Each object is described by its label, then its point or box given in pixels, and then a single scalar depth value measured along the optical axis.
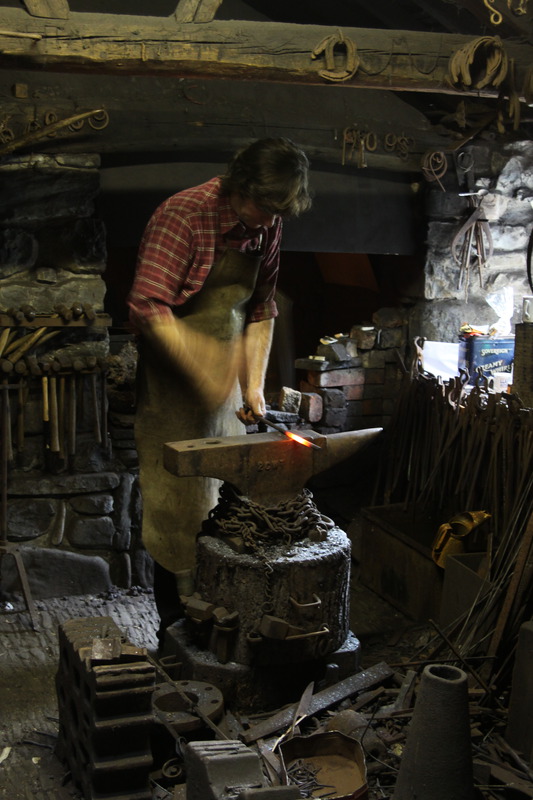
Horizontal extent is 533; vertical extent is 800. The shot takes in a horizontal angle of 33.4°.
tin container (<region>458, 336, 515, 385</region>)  5.29
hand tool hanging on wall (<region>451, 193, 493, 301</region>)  5.17
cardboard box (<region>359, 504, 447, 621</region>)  4.24
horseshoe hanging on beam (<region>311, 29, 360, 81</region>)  3.83
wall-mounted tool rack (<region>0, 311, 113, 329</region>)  4.22
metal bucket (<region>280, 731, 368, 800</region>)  2.54
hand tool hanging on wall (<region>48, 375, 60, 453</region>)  4.35
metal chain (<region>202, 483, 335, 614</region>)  2.99
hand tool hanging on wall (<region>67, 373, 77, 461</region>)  4.40
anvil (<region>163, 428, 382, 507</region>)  2.95
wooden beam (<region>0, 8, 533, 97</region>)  3.62
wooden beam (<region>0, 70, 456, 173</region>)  4.22
